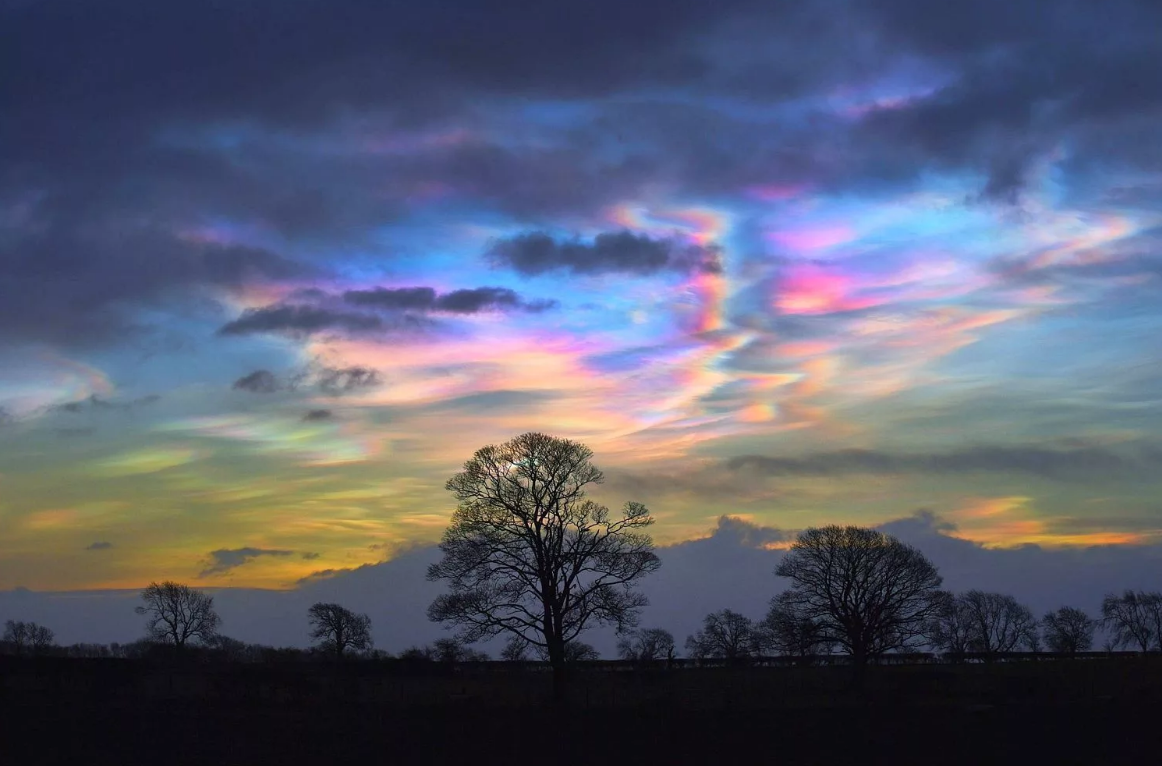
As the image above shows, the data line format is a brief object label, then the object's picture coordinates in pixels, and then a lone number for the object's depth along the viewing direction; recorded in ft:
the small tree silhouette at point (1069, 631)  490.90
